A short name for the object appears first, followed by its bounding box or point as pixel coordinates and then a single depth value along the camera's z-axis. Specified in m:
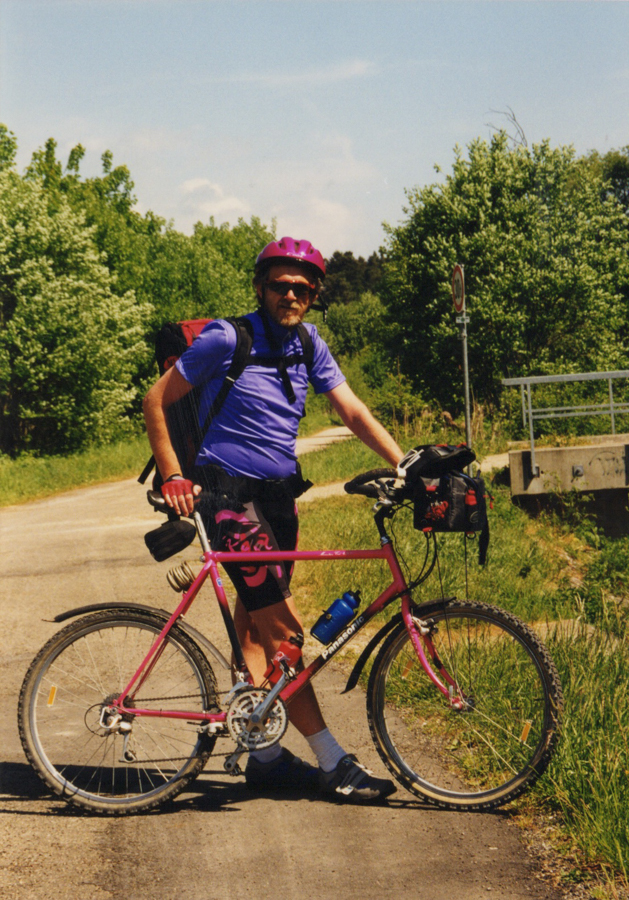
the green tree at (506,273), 30.52
